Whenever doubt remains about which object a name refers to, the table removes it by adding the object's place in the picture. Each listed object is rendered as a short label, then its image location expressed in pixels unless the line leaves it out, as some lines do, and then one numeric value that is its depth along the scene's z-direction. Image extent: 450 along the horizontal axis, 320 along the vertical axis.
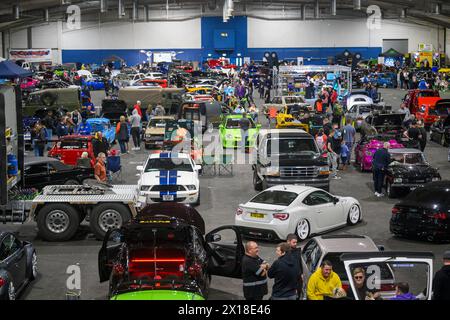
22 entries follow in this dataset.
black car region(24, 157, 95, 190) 19.92
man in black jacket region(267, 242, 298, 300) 10.46
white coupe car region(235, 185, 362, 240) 16.14
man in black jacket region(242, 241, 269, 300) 10.70
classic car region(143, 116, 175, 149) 31.16
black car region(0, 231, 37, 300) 11.62
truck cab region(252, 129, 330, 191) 20.52
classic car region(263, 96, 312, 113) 39.18
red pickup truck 35.38
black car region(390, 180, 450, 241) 16.19
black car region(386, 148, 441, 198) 20.86
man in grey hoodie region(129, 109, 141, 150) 30.62
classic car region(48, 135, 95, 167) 24.94
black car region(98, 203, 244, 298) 11.06
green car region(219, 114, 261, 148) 29.67
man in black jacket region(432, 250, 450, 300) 9.90
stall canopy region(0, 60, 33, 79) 26.02
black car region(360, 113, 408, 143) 29.83
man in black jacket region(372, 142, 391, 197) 21.02
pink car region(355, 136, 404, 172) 25.50
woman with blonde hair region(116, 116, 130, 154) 28.48
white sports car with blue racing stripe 19.56
